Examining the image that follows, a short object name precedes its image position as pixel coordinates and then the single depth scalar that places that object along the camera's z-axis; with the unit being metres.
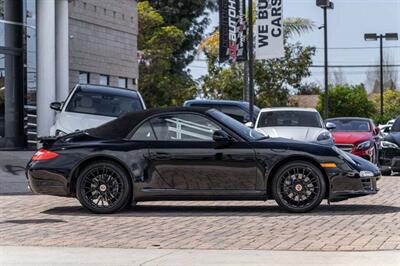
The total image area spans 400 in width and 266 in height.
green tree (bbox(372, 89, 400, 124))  44.23
